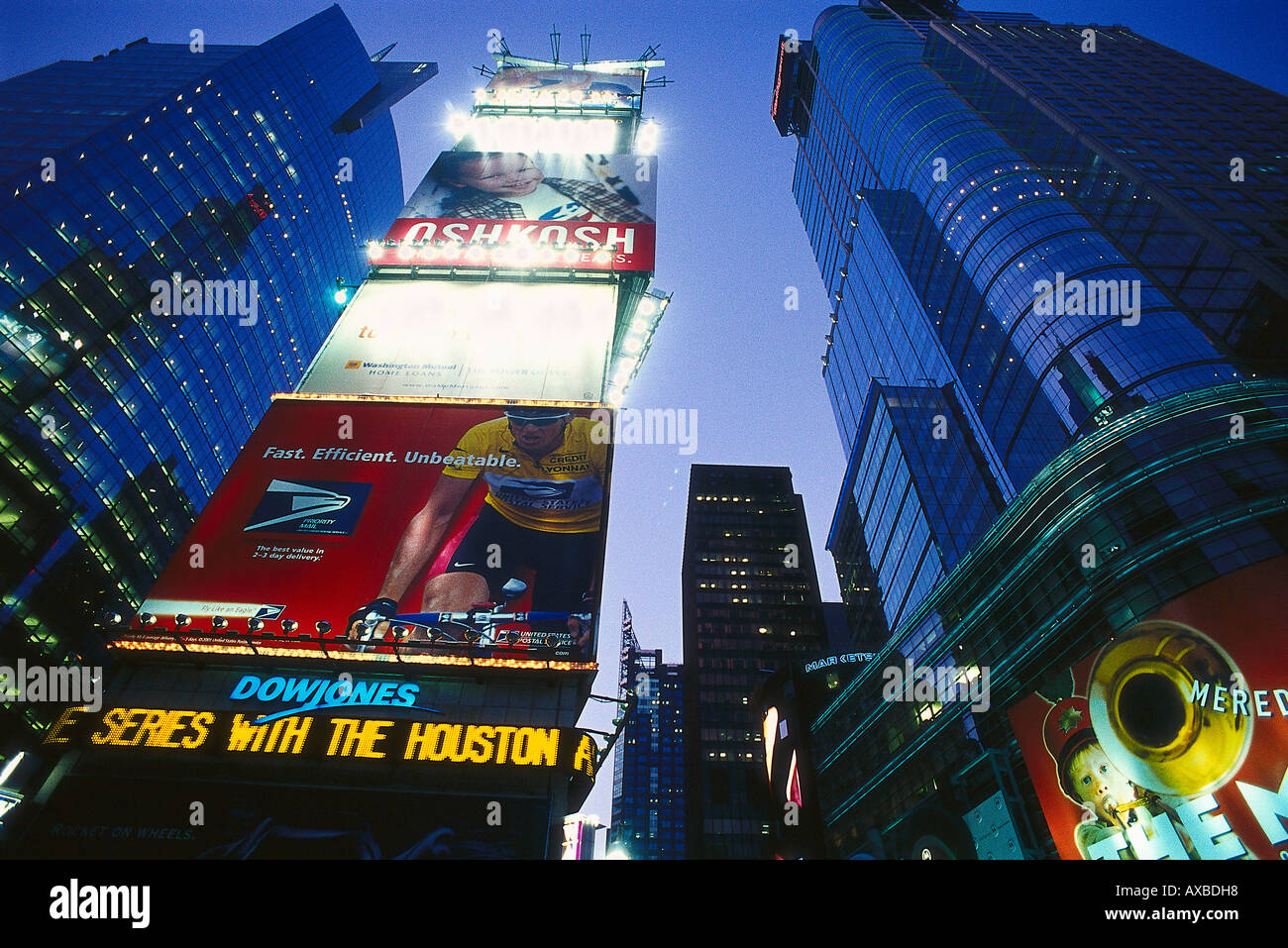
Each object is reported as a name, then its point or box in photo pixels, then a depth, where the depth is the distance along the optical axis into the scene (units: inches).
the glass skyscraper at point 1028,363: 1104.2
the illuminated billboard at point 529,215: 1052.5
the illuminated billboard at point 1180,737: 759.7
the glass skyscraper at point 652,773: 5644.7
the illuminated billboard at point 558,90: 1603.1
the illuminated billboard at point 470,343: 818.2
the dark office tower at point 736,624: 3398.1
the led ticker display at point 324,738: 462.0
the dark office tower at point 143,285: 2100.1
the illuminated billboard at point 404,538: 548.1
